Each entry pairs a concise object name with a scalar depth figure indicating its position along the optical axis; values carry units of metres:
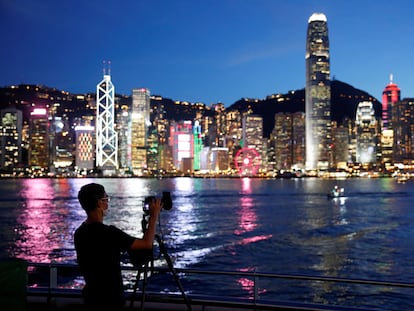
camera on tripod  3.79
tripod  3.57
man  3.33
